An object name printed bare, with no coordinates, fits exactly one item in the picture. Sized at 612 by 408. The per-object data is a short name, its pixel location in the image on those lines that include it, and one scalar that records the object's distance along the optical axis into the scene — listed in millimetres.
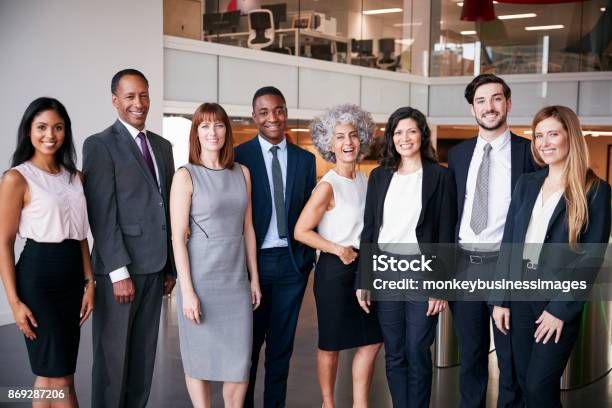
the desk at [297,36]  10477
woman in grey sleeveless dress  3562
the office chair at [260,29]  11062
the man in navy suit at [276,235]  4059
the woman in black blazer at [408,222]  3596
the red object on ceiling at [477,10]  13062
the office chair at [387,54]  13875
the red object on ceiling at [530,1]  9570
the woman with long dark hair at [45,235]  3363
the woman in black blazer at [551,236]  3186
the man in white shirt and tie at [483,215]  3656
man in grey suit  3684
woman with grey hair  3850
